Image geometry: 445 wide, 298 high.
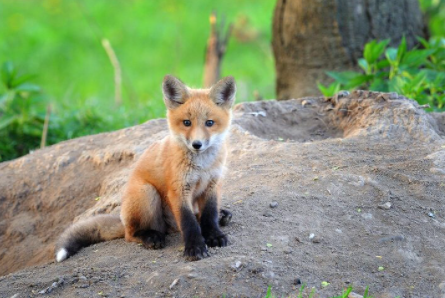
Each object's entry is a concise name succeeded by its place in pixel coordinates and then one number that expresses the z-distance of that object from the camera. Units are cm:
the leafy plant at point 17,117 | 1405
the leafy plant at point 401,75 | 1178
